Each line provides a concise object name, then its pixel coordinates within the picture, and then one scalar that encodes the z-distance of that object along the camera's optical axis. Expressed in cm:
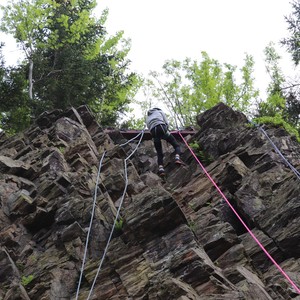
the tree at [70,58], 2114
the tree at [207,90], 2391
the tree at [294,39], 1877
